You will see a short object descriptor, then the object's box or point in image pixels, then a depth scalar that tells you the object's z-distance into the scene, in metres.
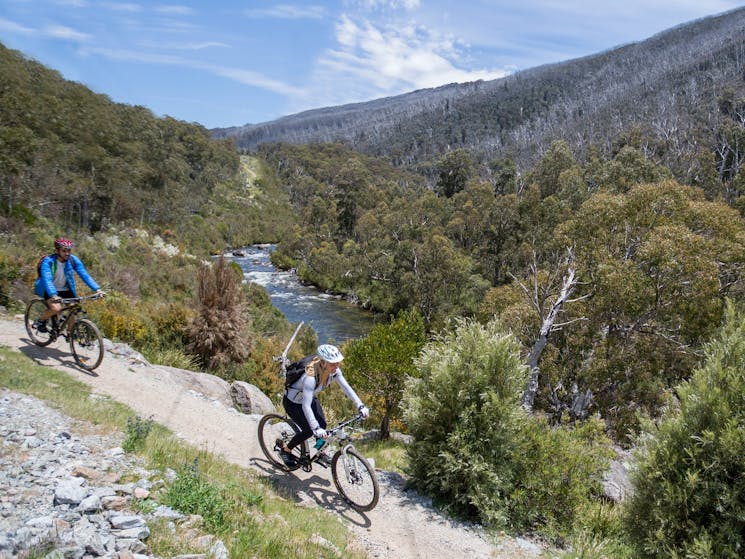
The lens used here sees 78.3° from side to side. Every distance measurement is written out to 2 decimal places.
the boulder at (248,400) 10.38
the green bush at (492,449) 6.57
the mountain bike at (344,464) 5.82
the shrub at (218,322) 14.01
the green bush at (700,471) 5.05
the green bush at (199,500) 4.11
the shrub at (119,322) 12.50
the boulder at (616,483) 8.23
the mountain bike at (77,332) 8.32
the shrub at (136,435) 5.18
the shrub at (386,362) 11.30
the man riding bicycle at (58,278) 7.89
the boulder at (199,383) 10.16
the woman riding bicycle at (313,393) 5.63
